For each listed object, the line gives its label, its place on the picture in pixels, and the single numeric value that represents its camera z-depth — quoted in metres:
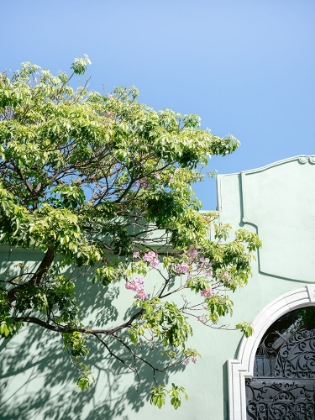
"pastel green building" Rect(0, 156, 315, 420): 7.69
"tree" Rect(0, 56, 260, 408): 5.93
